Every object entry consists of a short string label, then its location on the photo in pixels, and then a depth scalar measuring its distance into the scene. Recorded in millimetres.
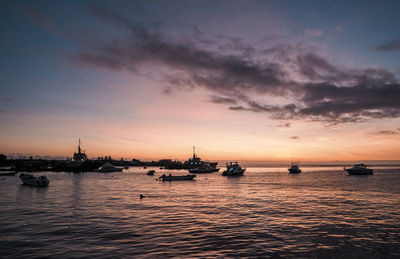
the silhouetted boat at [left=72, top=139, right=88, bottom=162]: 175875
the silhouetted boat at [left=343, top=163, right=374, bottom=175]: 118812
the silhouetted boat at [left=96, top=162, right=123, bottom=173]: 153062
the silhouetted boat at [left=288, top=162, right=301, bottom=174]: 146250
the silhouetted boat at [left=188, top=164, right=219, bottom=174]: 145888
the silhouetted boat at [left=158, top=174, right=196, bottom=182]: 84125
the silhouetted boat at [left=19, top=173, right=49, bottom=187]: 59031
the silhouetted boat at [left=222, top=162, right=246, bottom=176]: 113812
